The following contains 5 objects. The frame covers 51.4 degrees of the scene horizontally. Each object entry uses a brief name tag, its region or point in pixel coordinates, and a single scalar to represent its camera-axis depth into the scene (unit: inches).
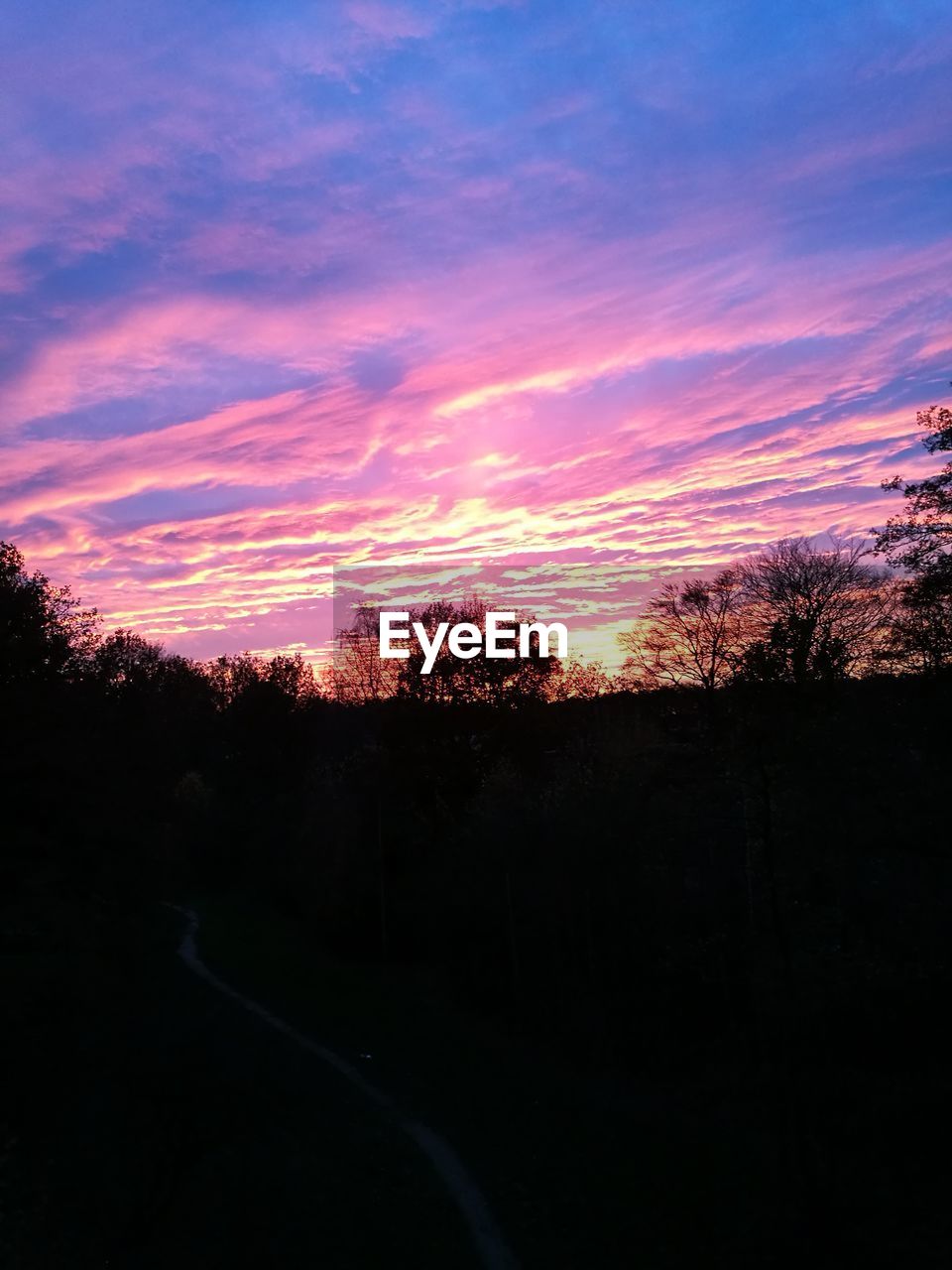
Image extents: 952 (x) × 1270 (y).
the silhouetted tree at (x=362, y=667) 1710.1
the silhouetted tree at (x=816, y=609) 984.3
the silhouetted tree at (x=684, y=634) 1211.9
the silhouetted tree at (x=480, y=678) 1605.6
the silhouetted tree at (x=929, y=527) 674.2
